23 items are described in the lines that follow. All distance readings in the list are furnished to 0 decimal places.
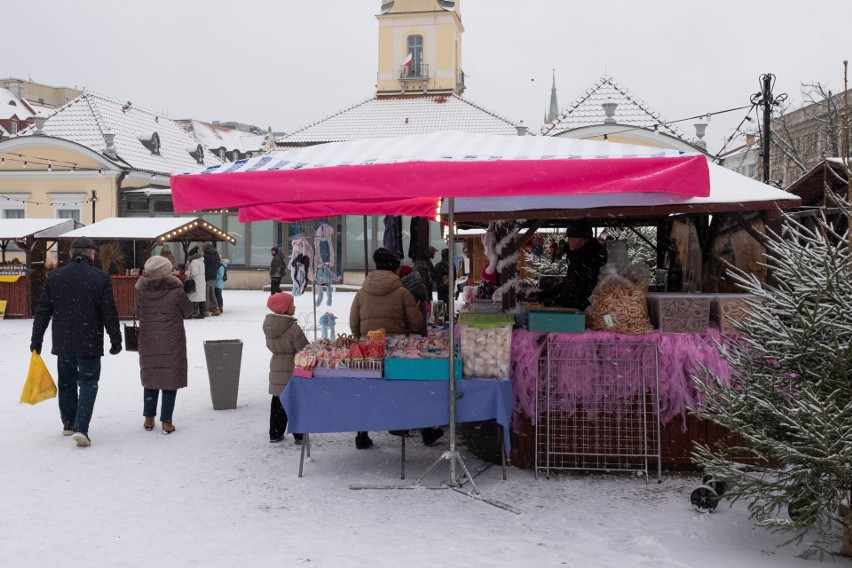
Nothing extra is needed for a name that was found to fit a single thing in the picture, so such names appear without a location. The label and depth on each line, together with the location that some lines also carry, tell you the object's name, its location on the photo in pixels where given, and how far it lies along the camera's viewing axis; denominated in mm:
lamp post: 14281
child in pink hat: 6430
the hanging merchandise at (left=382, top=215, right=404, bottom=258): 10055
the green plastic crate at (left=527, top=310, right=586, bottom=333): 5527
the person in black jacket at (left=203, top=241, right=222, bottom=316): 18266
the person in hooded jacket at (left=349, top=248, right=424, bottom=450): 6359
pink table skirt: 5422
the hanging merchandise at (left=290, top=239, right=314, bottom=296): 8289
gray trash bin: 7914
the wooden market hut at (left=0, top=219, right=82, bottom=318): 17375
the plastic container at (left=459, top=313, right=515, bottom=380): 5422
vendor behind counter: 6102
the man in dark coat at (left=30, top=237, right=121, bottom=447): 6496
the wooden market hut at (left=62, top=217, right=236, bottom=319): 17641
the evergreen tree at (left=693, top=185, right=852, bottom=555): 3674
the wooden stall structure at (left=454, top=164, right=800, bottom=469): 5559
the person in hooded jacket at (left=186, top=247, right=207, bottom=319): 17125
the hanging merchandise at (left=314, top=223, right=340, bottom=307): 8375
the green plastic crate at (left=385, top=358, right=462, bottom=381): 5414
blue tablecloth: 5395
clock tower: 41938
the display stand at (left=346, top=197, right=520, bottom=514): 5184
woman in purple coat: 6926
